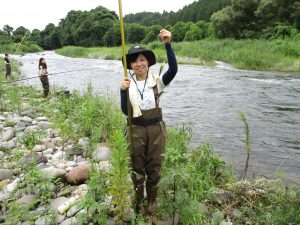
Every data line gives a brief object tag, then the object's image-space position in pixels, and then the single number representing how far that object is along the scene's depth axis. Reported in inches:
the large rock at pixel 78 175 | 117.1
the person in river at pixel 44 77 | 321.4
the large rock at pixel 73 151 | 148.7
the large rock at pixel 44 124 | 187.2
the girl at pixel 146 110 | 93.8
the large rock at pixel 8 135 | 165.2
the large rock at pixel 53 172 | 115.4
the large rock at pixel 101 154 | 140.5
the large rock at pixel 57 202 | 101.4
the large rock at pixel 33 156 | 130.2
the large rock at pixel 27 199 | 101.4
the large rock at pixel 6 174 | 120.7
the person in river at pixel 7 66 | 455.6
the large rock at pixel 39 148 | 149.7
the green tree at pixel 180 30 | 1608.1
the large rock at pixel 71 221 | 91.6
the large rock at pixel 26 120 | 196.5
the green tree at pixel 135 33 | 1901.3
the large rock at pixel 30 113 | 216.1
